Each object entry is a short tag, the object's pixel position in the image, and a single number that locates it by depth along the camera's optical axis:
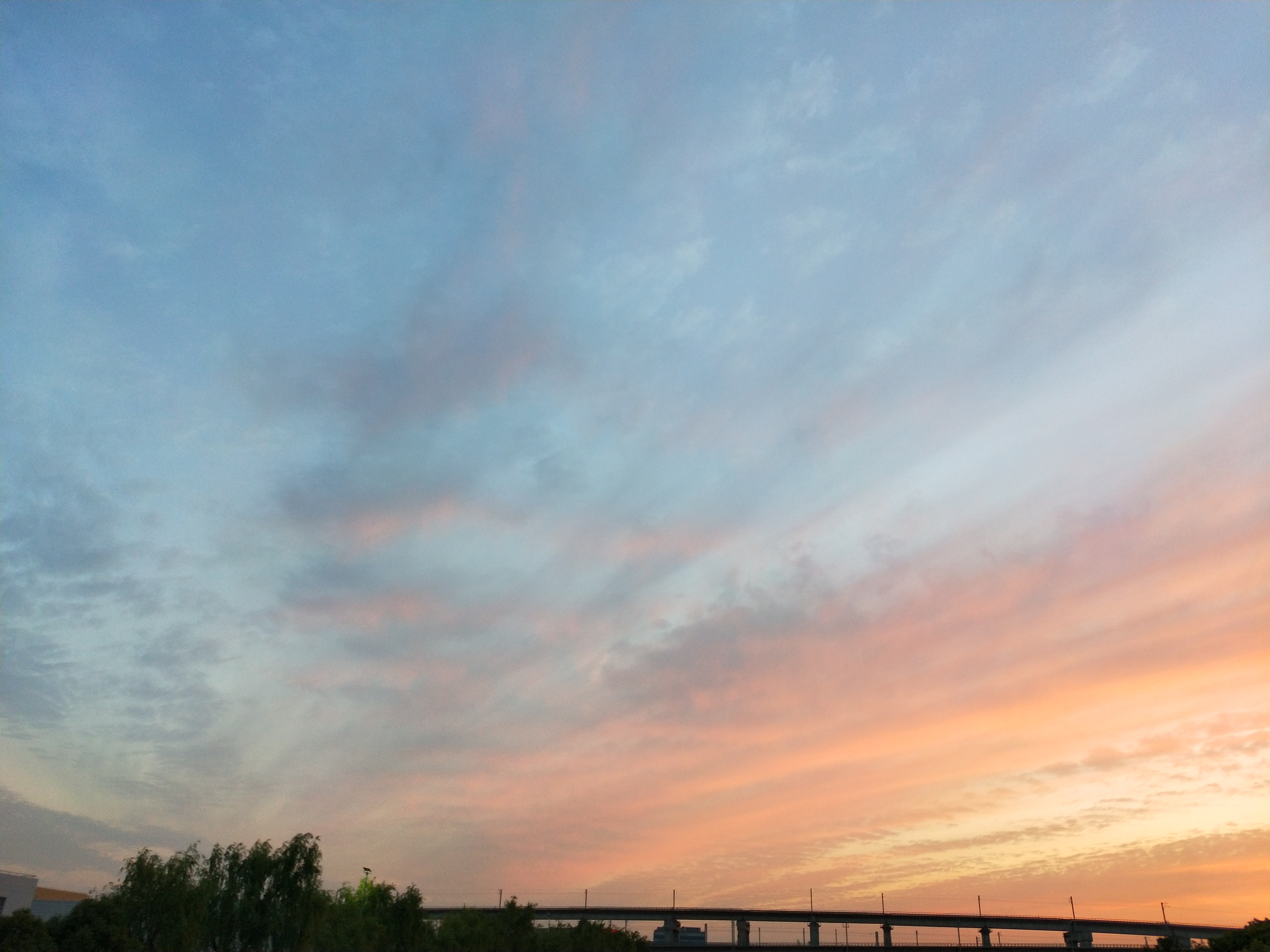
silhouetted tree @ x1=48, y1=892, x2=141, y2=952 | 61.62
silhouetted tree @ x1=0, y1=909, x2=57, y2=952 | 57.69
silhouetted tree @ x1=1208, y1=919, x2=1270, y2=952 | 78.00
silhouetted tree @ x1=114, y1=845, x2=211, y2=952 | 67.50
